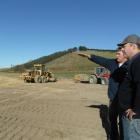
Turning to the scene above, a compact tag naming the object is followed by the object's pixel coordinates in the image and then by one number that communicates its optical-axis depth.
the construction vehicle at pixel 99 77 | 13.17
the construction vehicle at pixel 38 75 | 13.71
